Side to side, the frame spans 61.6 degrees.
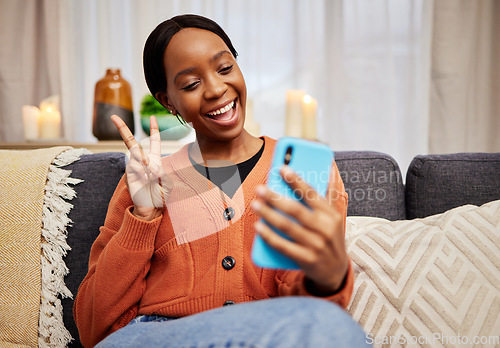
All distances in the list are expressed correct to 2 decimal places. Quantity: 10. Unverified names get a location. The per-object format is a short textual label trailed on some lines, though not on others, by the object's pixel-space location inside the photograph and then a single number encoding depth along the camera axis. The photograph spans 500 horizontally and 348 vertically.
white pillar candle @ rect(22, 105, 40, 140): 1.81
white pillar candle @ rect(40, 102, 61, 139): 1.82
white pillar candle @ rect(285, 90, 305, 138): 1.78
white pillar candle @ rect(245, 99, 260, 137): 1.81
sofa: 0.86
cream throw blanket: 1.05
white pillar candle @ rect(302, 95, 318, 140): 1.74
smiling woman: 0.81
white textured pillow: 0.83
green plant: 1.68
